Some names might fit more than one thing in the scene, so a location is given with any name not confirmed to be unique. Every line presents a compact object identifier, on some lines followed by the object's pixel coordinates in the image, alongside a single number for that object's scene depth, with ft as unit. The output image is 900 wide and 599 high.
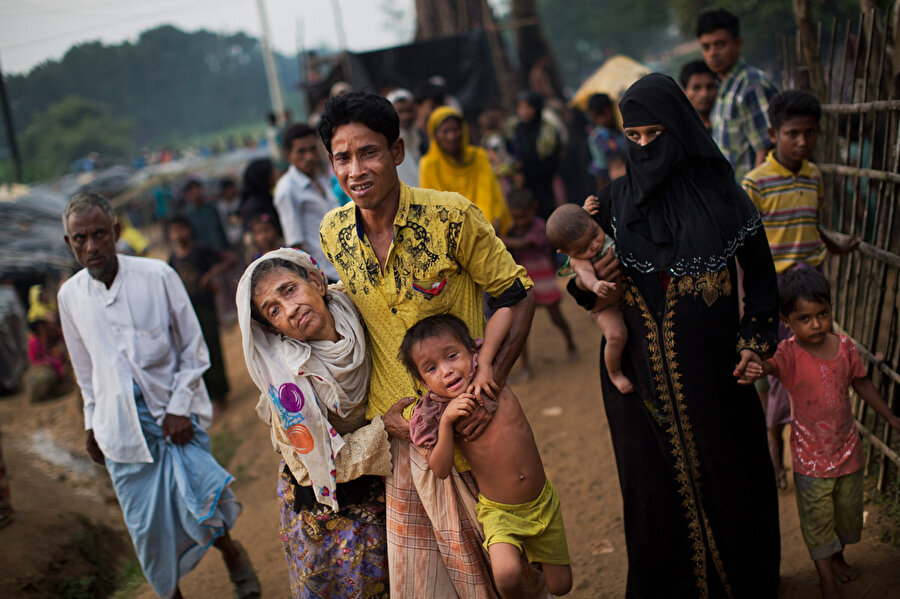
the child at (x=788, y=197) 12.37
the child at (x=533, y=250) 22.54
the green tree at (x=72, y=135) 142.41
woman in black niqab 8.99
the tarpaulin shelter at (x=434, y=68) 43.45
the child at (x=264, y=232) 20.80
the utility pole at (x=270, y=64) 86.74
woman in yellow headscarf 19.94
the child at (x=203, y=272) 25.23
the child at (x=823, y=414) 9.98
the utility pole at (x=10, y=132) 57.88
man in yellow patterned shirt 8.20
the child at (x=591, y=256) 9.64
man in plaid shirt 15.80
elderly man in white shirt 11.97
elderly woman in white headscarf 8.23
